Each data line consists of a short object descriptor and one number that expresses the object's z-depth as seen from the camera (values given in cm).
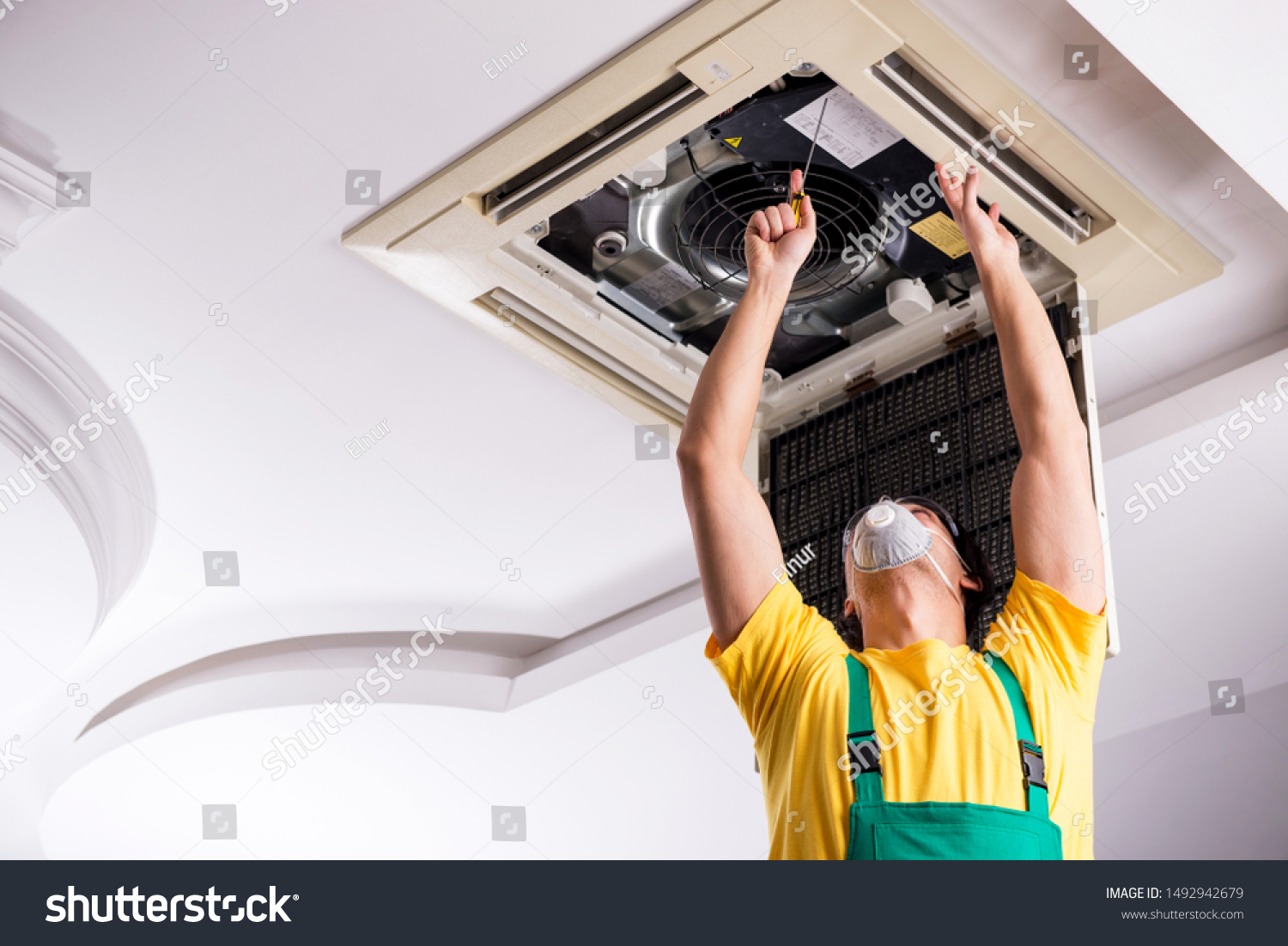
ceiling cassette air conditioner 233
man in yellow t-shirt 181
